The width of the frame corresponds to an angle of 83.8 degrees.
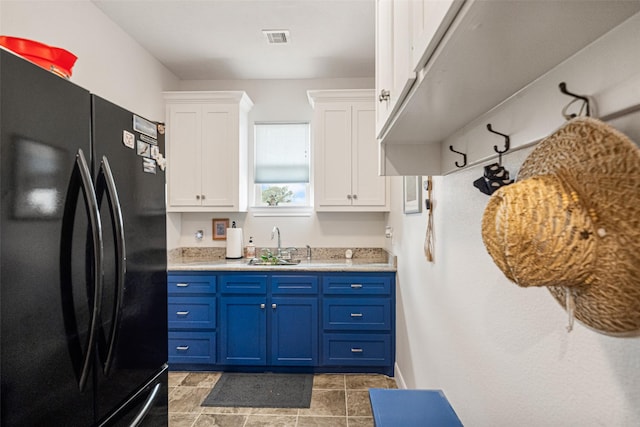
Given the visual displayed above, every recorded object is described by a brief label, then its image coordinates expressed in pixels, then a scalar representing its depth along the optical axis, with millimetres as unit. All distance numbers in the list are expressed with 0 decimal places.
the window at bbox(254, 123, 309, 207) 3764
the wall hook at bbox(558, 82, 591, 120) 603
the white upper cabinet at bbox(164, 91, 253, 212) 3432
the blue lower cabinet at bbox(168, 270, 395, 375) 3012
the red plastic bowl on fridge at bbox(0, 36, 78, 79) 1234
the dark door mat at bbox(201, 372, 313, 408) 2557
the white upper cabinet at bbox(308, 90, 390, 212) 3363
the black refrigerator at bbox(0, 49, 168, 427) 900
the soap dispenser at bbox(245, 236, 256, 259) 3617
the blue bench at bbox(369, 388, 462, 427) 1201
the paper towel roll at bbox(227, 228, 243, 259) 3545
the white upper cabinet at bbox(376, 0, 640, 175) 499
